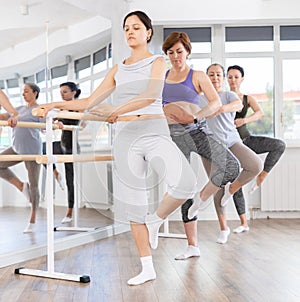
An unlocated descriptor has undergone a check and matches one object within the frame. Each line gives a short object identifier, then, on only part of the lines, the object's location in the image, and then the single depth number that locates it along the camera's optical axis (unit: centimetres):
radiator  539
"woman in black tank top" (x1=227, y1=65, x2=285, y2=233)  436
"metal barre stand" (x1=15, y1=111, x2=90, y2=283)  279
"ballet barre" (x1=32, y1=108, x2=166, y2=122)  243
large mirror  318
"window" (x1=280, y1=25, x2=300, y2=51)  557
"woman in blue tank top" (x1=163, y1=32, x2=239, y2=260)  294
